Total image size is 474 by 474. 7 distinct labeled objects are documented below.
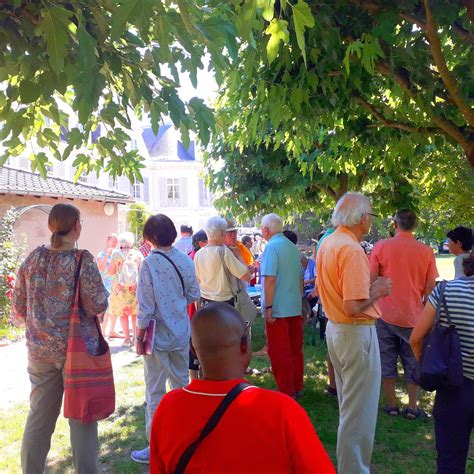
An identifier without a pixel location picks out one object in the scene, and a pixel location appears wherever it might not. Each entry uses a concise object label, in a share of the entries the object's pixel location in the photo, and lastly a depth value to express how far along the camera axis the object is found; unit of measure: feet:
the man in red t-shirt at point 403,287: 16.70
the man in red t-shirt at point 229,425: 4.99
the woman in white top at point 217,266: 18.26
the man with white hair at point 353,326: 11.23
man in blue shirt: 17.98
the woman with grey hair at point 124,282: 27.78
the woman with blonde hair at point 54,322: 10.75
